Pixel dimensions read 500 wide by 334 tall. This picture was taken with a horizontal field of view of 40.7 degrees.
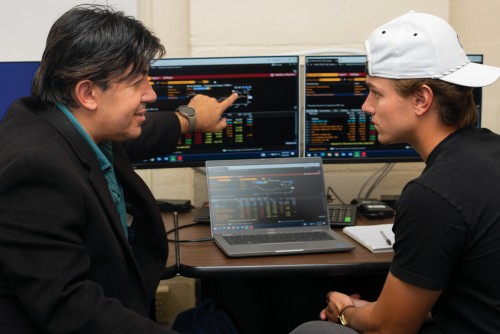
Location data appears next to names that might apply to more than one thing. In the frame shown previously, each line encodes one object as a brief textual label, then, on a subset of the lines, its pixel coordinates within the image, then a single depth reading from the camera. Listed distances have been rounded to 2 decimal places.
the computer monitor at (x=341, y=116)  2.29
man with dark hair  1.27
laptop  2.02
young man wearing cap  1.37
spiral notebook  1.91
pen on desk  1.92
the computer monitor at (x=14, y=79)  2.04
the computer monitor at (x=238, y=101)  2.26
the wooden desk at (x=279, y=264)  1.78
